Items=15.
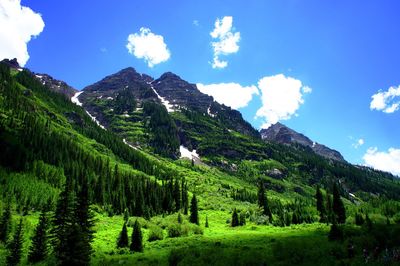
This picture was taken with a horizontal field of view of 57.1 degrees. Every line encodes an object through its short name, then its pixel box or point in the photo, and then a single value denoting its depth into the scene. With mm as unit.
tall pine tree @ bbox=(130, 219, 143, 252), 69750
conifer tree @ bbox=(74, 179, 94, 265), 65875
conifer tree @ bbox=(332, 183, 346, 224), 117312
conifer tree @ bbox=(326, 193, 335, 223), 131475
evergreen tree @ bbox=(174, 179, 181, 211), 150625
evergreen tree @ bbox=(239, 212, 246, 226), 118962
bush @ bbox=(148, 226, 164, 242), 86750
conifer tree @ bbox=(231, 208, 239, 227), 118181
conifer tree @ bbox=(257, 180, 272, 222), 141325
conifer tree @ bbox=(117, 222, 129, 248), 74625
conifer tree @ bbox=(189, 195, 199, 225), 120188
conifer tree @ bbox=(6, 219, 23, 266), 61594
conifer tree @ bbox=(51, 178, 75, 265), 61256
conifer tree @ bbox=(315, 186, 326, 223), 130900
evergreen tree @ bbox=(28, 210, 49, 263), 64375
